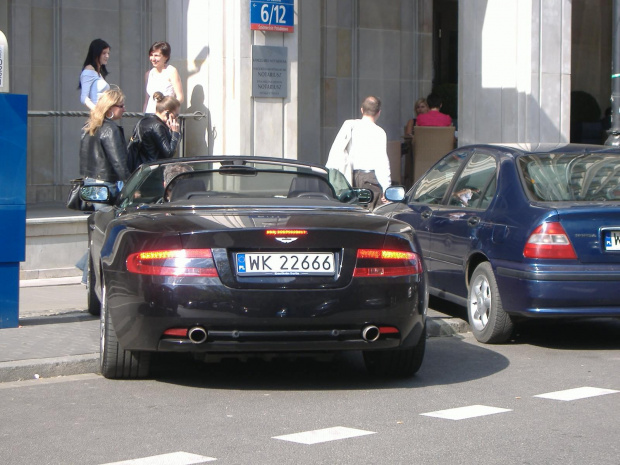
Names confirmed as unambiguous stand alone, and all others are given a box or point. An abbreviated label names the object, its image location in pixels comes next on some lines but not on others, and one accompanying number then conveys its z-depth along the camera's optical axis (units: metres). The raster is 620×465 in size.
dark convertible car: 6.25
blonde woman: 10.02
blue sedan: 8.05
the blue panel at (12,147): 8.27
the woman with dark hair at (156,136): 10.52
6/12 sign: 13.13
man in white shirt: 12.54
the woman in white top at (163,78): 12.44
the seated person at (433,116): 16.95
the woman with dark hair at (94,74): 12.52
